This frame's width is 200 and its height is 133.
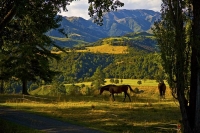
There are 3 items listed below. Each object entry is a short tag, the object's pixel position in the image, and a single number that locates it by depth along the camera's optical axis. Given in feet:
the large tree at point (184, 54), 49.67
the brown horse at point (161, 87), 126.52
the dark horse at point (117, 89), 119.34
